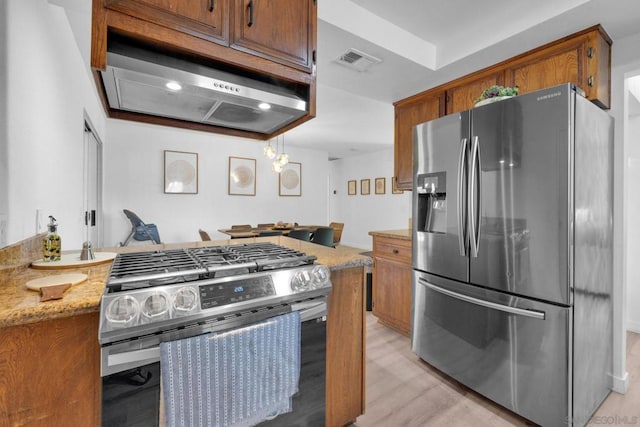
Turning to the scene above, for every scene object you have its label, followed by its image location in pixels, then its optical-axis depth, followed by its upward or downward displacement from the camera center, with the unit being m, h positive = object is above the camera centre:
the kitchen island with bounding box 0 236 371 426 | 0.80 -0.41
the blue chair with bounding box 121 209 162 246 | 4.91 -0.33
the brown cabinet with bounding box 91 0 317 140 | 1.11 +0.77
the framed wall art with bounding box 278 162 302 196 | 6.81 +0.76
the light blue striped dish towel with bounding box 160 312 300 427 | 0.93 -0.56
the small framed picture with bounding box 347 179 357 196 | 8.38 +0.74
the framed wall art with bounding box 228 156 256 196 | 6.12 +0.75
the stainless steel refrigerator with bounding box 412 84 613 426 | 1.46 -0.21
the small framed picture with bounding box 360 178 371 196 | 7.91 +0.71
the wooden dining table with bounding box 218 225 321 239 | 4.30 -0.30
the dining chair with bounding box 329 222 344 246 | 6.33 -0.40
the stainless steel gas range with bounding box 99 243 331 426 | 0.88 -0.33
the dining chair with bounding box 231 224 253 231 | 5.18 -0.28
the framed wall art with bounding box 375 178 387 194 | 7.44 +0.70
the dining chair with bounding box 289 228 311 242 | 4.25 -0.31
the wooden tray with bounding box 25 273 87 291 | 0.93 -0.23
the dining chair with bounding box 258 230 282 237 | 4.36 -0.31
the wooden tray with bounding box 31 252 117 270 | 1.18 -0.21
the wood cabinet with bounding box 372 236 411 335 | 2.63 -0.65
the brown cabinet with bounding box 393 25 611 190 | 1.81 +1.01
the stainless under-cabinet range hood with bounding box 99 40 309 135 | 1.19 +0.56
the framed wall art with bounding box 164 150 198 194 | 5.46 +0.74
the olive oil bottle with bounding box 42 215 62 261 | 1.24 -0.15
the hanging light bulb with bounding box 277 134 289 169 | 4.88 +0.87
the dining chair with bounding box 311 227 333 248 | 4.75 -0.37
